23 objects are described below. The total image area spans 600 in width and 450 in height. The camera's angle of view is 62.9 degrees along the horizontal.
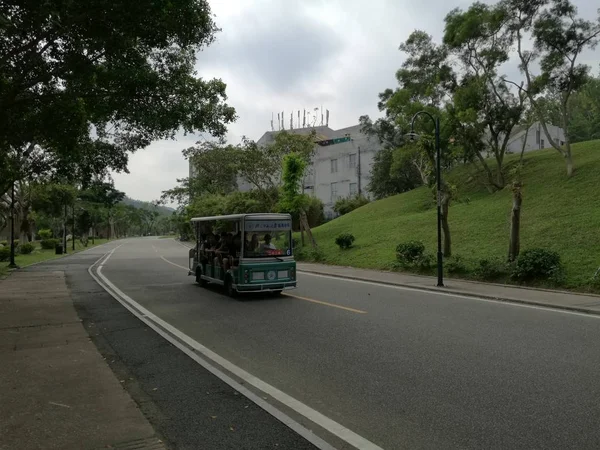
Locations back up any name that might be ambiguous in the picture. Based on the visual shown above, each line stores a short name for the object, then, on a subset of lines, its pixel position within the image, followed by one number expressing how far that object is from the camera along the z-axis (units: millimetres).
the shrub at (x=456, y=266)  18000
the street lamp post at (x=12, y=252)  28189
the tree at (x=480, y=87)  27828
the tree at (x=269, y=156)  37750
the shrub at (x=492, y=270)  16281
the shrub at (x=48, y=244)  54631
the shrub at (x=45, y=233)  66319
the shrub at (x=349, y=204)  51562
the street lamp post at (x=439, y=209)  16047
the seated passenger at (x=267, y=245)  13623
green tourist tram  13297
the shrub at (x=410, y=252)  20381
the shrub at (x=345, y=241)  28312
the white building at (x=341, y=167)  62531
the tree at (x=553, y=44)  25531
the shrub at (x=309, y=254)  28297
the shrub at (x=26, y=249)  42416
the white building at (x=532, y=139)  53906
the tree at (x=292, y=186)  28984
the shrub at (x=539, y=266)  14786
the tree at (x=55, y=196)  43812
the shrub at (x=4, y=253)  32594
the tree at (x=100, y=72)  10180
